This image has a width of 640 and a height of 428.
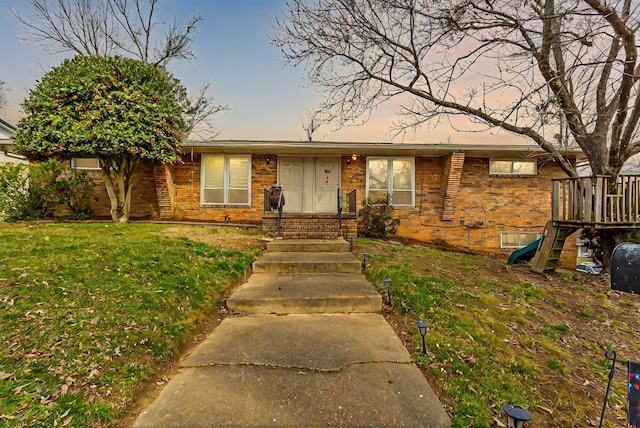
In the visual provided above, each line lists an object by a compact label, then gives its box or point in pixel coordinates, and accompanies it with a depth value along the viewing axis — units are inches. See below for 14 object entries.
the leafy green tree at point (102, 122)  291.9
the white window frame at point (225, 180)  408.2
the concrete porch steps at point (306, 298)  144.6
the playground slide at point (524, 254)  280.5
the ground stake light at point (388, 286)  154.2
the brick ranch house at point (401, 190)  402.6
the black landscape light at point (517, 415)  64.7
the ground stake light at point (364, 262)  201.6
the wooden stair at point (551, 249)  242.2
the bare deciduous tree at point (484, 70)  189.2
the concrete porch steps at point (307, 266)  197.2
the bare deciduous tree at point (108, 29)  505.0
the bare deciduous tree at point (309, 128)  968.3
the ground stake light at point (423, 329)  107.5
